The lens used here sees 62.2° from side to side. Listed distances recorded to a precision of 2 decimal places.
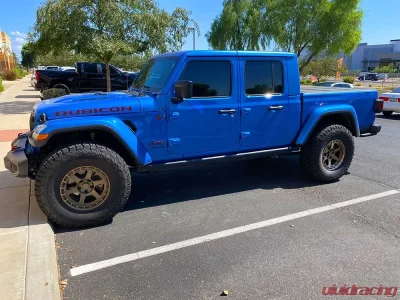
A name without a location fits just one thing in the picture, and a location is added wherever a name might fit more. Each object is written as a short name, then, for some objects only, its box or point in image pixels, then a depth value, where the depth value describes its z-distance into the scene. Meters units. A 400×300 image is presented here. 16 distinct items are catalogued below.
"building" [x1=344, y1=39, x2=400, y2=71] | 95.88
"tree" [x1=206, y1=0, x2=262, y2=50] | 22.97
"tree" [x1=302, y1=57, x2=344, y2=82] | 26.17
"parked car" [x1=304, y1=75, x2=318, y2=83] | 28.51
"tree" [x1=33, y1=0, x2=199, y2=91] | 11.09
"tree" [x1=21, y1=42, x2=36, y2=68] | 87.18
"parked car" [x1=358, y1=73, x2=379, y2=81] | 56.54
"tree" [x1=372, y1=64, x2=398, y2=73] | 71.00
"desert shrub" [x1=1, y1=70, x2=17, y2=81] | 37.84
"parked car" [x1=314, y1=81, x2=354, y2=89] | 12.98
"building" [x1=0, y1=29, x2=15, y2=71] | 48.56
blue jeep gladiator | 3.65
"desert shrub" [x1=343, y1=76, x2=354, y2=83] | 37.59
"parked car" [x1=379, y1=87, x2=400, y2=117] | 13.22
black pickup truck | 16.06
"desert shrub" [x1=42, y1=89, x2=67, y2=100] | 11.28
